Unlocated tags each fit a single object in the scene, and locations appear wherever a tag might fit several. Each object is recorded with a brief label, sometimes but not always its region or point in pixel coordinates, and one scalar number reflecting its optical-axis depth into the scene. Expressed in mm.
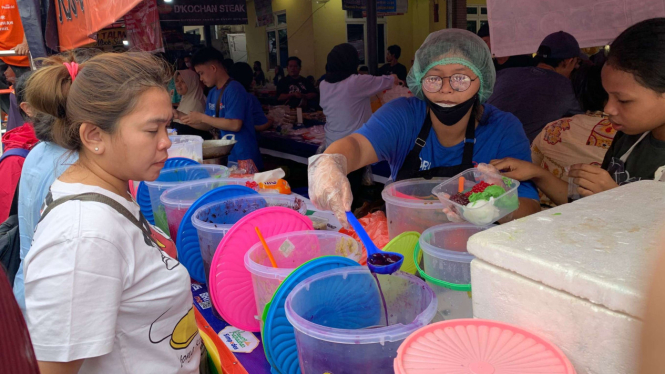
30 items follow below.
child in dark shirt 1759
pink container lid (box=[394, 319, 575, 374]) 707
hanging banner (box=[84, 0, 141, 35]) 2584
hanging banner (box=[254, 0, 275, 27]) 13036
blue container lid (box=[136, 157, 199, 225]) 2852
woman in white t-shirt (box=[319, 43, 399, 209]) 5234
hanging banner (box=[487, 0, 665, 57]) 3115
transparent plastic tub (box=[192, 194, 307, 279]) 1822
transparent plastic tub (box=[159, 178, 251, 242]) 2219
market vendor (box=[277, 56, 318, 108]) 9195
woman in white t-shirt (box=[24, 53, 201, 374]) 1121
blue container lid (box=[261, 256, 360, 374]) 1249
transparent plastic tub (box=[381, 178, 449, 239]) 1711
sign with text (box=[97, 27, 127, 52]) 9969
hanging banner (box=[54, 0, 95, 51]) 3725
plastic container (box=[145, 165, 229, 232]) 2523
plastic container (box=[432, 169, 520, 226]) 1514
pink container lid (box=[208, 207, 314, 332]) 1671
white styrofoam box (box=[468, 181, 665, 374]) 689
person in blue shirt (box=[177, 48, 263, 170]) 4859
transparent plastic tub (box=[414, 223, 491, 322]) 1197
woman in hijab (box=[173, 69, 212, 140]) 6230
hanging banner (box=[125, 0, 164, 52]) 4133
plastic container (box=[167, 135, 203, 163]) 3320
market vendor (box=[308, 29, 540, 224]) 2107
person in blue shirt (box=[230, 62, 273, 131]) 5676
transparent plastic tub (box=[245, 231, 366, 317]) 1529
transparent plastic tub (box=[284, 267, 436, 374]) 991
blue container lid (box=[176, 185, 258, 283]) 2045
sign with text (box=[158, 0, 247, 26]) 9570
